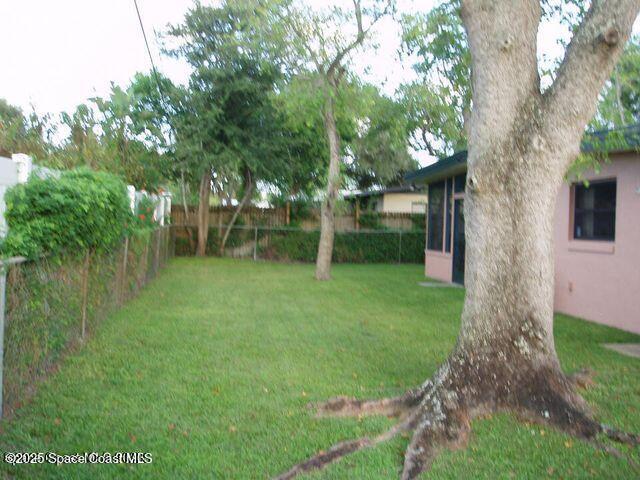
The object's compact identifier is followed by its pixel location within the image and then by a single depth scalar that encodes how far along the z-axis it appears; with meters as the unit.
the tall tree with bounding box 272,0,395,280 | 15.21
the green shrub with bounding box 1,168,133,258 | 5.49
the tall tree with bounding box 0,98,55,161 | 11.55
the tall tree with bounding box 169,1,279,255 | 21.09
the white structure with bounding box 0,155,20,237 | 5.60
